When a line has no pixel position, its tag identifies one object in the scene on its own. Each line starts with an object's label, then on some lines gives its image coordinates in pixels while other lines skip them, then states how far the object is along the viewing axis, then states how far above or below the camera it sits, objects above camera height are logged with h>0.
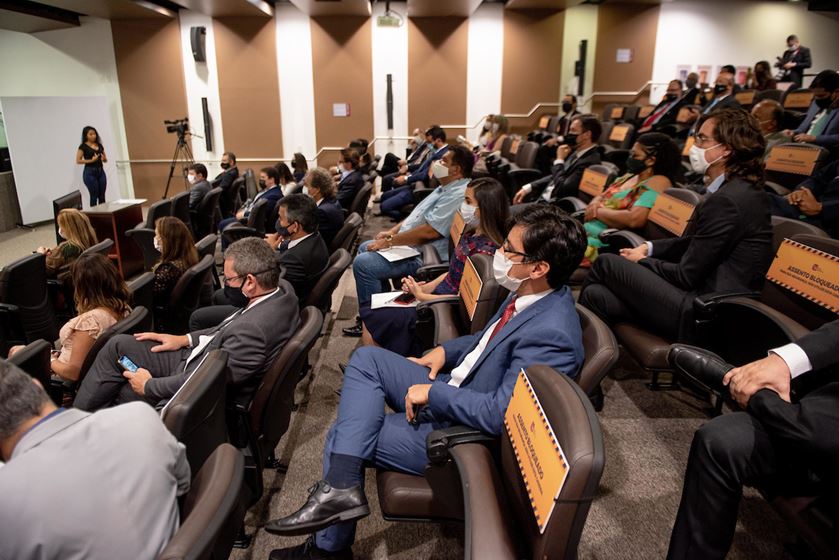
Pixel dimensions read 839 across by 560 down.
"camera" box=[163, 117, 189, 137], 9.51 +0.13
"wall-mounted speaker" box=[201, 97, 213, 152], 10.05 +0.12
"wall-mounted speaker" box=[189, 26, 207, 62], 9.62 +1.61
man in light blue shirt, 3.54 -0.68
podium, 5.47 -0.95
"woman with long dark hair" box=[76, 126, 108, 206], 8.75 -0.45
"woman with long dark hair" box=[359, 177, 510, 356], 2.73 -0.70
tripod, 10.23 -0.39
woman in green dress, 3.18 -0.33
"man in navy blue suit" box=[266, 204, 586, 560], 1.48 -0.74
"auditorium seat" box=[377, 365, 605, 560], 0.95 -0.79
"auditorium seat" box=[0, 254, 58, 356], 3.05 -0.97
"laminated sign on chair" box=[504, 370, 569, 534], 0.98 -0.63
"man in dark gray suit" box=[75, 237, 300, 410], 1.93 -0.81
